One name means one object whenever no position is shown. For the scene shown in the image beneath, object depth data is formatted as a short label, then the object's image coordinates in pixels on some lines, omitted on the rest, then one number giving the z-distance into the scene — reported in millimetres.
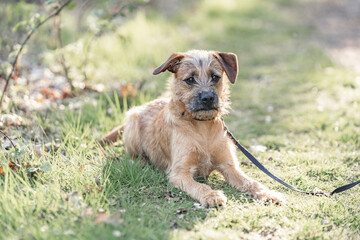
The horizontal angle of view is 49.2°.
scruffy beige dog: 4250
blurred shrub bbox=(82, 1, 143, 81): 6506
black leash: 4008
